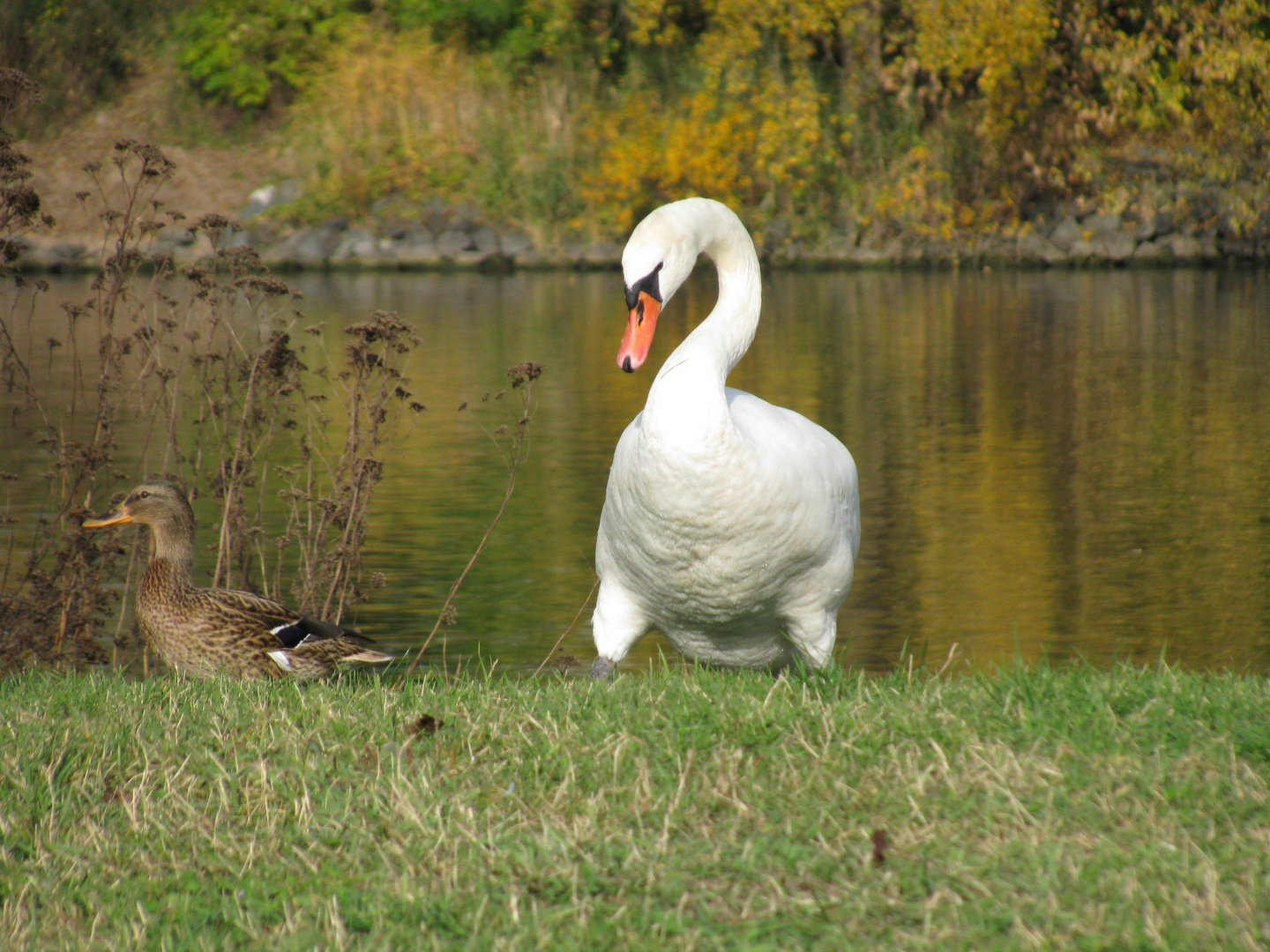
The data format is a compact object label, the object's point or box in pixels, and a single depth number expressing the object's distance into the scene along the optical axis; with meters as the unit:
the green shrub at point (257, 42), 60.50
